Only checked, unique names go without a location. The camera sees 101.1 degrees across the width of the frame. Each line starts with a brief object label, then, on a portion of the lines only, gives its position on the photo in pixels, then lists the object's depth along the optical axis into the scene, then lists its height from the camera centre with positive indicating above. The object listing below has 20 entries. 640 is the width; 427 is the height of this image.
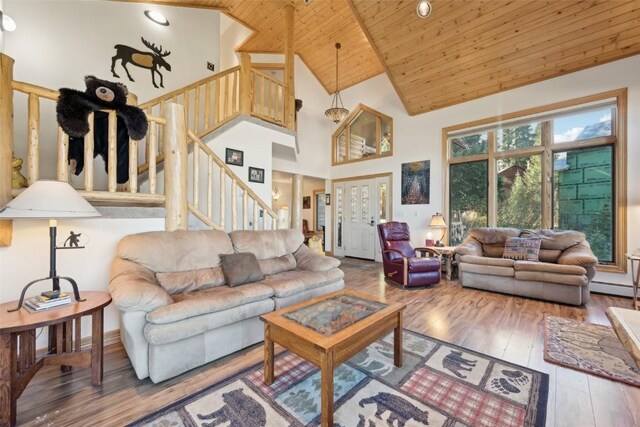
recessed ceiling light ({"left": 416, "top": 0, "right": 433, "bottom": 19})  3.62 +2.87
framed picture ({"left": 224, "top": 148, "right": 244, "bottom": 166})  4.11 +0.89
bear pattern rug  1.48 -1.15
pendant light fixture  5.33 +2.05
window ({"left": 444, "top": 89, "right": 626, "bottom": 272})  3.85 +0.72
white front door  6.54 -0.14
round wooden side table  1.38 -0.85
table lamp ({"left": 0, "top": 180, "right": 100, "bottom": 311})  1.51 +0.04
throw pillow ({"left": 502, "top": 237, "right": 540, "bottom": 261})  3.82 -0.51
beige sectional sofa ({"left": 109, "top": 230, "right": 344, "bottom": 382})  1.77 -0.67
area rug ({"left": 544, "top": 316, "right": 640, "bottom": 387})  1.92 -1.13
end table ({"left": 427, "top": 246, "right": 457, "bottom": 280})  4.48 -0.73
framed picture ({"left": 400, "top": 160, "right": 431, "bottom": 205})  5.57 +0.68
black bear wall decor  2.09 +0.82
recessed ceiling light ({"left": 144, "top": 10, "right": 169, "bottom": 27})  4.40 +3.35
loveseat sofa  3.28 -0.70
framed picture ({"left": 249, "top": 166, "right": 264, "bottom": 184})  4.43 +0.66
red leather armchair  4.04 -0.73
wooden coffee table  1.40 -0.70
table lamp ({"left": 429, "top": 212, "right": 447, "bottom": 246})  4.89 -0.15
